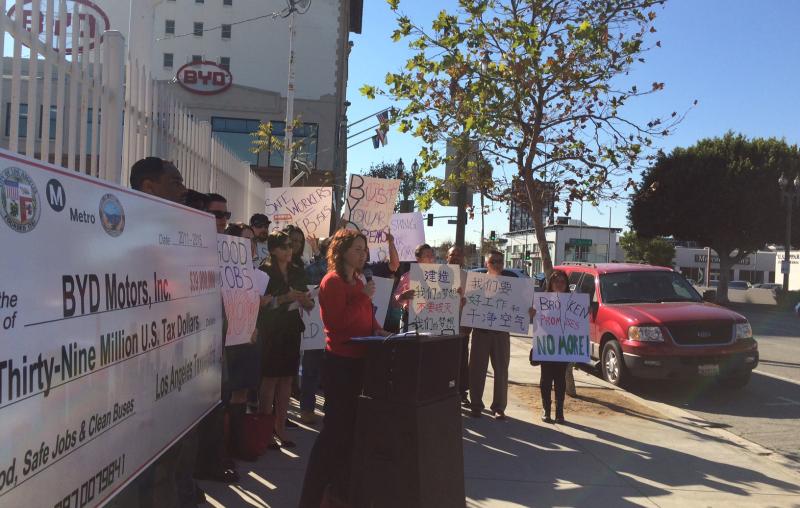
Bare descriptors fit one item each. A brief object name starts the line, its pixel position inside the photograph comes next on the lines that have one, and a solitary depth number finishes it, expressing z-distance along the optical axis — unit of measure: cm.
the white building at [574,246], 6912
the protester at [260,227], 743
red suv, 962
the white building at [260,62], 3647
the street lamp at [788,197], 3530
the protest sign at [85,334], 191
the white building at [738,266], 8269
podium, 386
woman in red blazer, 432
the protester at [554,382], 762
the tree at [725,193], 3928
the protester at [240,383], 519
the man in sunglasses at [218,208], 511
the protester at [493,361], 763
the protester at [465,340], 795
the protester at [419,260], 770
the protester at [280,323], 573
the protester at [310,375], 708
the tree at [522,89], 860
